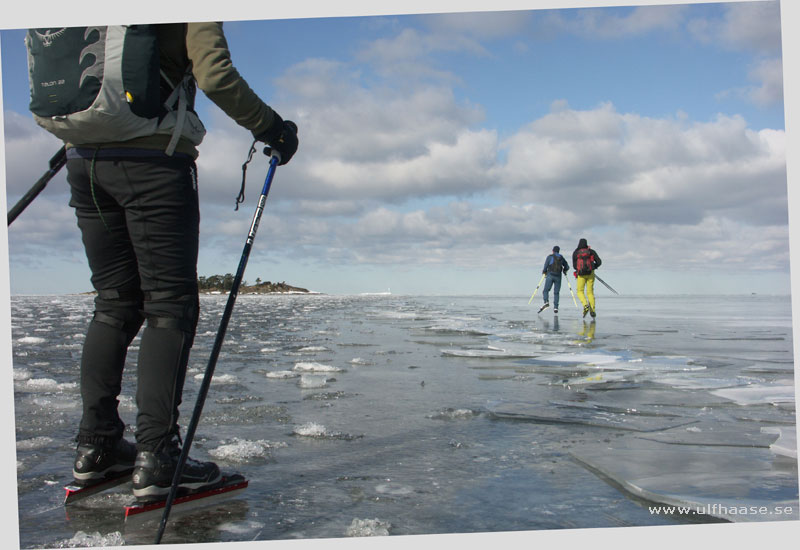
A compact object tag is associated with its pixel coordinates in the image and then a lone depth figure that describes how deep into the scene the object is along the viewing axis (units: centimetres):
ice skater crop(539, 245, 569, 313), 1791
